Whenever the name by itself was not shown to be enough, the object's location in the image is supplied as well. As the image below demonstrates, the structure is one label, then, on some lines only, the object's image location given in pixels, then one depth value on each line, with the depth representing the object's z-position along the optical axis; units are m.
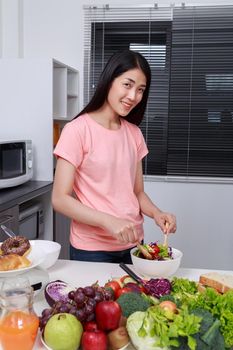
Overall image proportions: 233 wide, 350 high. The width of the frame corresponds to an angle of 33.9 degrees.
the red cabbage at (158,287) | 0.93
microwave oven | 2.27
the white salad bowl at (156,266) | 1.11
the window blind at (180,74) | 2.99
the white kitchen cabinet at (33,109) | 2.60
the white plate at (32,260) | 0.94
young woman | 1.29
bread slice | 1.01
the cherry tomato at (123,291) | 0.90
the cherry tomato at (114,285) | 0.92
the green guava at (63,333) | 0.73
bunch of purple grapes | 0.77
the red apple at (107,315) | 0.75
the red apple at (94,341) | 0.73
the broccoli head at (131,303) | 0.79
